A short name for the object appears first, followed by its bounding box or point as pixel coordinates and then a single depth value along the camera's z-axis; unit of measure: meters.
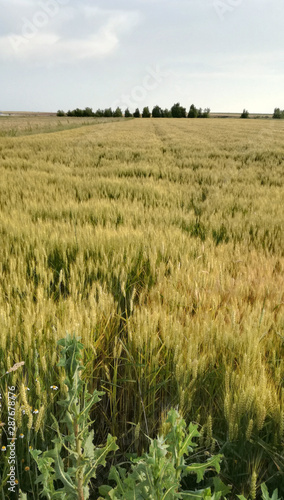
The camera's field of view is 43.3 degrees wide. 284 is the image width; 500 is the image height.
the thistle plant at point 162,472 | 0.54
